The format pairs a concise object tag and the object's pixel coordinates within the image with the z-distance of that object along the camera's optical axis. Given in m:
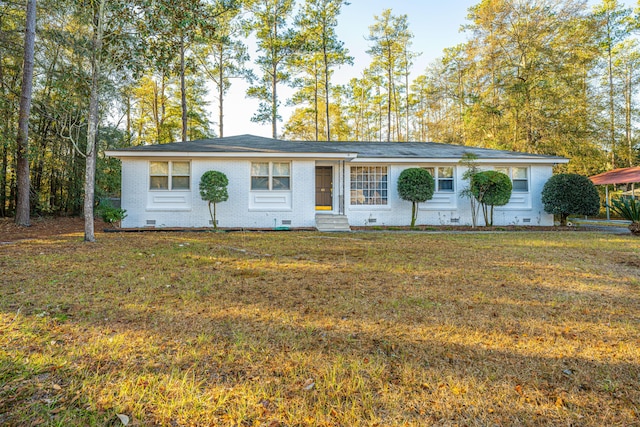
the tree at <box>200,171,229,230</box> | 10.28
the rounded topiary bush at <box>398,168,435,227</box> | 11.62
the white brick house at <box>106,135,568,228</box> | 11.09
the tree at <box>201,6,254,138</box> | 19.66
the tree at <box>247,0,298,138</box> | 20.03
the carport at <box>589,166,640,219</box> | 15.59
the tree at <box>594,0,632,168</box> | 19.75
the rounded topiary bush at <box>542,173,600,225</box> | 11.65
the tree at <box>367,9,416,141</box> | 22.12
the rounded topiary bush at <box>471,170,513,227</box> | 11.51
